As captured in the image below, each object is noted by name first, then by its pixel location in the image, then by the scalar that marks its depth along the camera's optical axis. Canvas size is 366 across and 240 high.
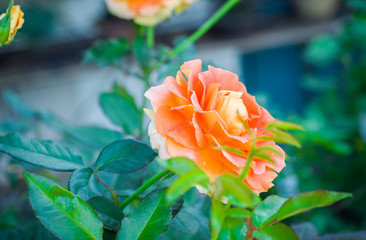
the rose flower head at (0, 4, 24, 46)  0.52
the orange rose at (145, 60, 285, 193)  0.49
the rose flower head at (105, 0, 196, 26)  0.72
